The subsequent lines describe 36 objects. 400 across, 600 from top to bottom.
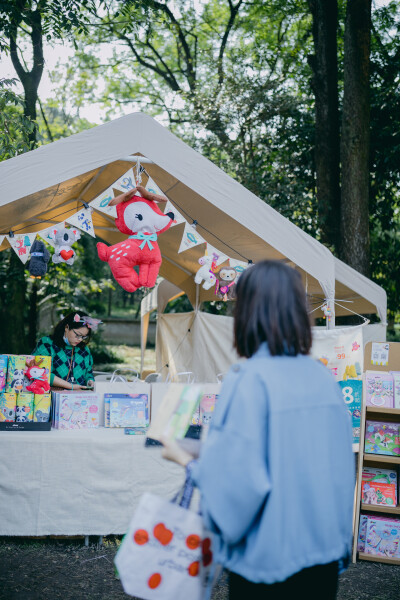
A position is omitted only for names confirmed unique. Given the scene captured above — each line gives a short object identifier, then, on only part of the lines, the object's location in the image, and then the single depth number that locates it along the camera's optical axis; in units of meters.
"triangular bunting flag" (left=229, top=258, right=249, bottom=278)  4.18
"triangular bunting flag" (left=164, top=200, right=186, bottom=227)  3.93
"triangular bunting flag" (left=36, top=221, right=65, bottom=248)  3.87
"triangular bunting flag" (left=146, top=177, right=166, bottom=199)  3.86
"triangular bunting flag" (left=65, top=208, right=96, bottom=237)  3.80
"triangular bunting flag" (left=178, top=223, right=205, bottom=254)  3.99
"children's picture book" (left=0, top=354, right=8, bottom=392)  3.55
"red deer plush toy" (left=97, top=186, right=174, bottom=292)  3.79
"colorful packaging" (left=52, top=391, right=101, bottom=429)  3.73
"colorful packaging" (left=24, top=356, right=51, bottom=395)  3.59
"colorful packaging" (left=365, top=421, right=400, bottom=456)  3.80
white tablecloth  3.48
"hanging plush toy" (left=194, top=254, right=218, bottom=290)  4.09
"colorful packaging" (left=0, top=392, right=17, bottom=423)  3.58
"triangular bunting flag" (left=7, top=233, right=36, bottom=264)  3.86
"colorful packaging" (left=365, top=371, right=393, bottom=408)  3.78
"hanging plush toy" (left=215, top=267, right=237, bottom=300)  4.20
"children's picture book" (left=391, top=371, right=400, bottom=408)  3.77
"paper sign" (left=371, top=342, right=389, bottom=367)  3.99
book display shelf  3.72
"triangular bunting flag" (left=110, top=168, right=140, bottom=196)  3.83
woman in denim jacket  1.29
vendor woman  4.22
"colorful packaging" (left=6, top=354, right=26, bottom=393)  3.56
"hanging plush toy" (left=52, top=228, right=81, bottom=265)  3.87
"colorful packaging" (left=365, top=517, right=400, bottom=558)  3.74
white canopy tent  3.53
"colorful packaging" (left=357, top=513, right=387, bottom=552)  3.77
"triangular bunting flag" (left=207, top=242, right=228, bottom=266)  4.09
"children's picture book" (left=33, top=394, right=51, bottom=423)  3.66
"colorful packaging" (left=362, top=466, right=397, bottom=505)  3.87
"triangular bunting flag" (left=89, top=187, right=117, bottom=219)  3.78
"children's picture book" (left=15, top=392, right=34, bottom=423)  3.61
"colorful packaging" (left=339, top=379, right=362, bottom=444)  3.76
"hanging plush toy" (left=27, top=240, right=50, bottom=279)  4.01
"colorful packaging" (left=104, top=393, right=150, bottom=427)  3.75
